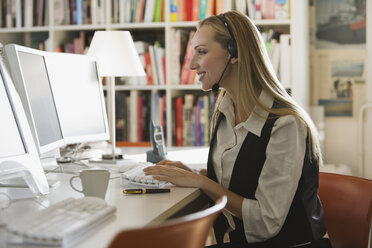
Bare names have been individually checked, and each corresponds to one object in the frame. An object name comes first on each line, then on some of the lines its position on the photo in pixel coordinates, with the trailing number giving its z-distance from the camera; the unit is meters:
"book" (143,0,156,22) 3.47
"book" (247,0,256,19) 3.33
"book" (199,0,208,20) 3.41
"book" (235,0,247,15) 3.35
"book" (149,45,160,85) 3.47
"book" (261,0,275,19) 3.31
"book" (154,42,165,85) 3.47
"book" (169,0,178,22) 3.44
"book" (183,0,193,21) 3.45
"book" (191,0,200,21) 3.42
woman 1.49
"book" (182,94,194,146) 3.48
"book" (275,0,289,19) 3.29
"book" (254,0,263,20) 3.32
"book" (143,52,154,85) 3.49
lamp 2.50
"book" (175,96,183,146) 3.49
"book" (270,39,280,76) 3.32
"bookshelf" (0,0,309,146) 3.26
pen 1.53
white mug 1.36
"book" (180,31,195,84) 3.42
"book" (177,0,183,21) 3.44
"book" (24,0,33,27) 3.63
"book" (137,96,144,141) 3.54
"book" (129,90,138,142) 3.53
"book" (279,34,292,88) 3.30
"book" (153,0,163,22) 3.47
